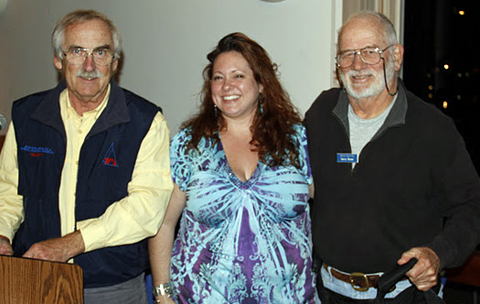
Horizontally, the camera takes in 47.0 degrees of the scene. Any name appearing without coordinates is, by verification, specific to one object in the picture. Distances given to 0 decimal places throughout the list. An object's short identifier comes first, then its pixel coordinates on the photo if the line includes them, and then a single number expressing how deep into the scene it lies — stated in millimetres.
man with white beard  2104
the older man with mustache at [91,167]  2139
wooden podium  1599
